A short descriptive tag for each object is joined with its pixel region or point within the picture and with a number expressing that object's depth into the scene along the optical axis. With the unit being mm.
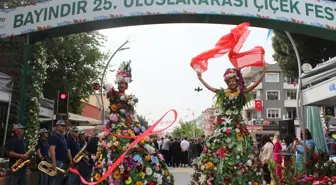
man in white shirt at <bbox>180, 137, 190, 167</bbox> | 20169
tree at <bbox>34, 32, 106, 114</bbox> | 21125
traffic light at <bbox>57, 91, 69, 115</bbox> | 11797
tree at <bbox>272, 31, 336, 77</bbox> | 15562
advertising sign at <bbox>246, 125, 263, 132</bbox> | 50816
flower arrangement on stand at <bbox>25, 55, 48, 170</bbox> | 9789
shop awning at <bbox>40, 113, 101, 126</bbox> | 20156
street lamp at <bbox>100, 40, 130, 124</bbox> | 22125
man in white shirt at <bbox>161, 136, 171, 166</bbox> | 20297
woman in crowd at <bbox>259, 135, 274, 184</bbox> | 11250
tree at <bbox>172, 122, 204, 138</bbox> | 90062
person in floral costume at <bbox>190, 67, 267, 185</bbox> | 5633
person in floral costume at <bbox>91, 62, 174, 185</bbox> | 5641
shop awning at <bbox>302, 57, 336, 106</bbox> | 7012
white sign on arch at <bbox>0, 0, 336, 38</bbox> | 9383
